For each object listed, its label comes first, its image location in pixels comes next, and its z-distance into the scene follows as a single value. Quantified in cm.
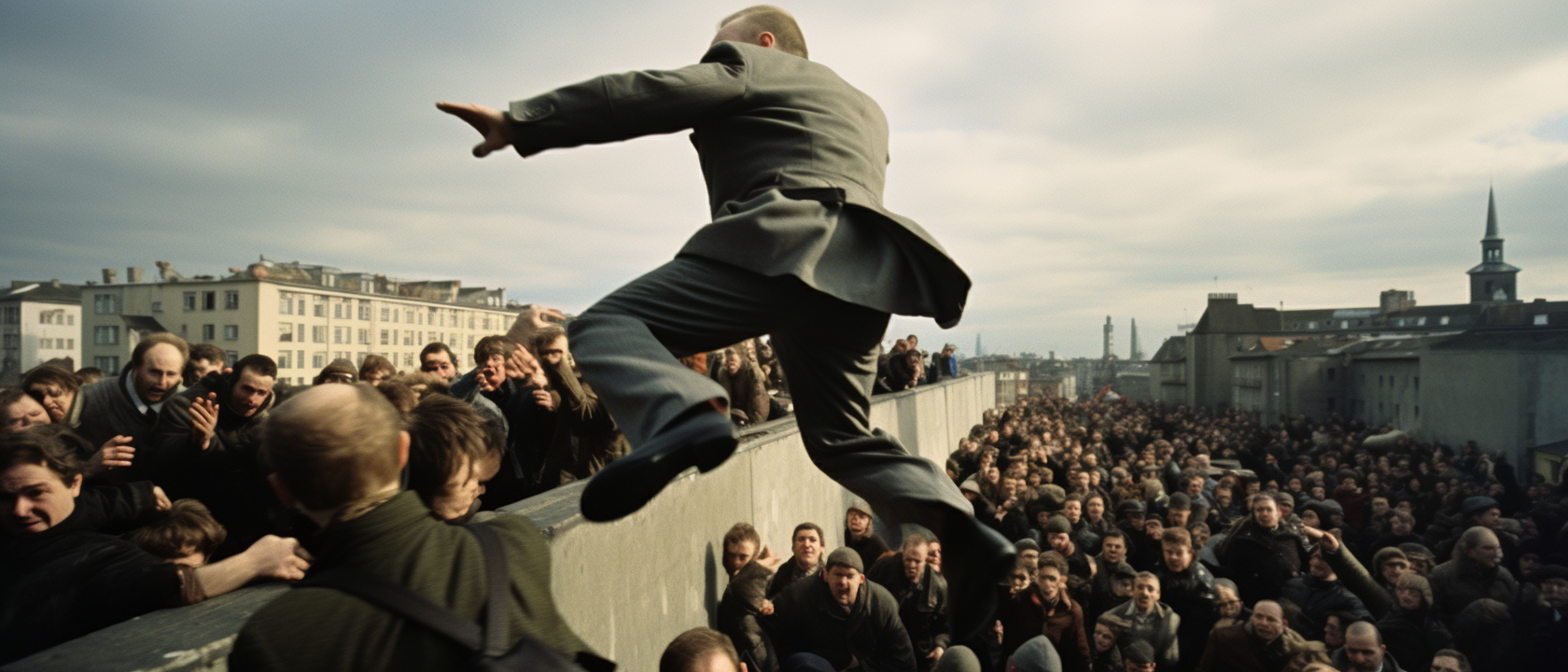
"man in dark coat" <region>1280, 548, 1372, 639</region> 695
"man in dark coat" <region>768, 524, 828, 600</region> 646
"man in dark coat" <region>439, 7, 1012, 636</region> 195
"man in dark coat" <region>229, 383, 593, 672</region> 156
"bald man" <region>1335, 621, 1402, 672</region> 596
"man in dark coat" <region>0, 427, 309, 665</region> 237
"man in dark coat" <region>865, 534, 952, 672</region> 657
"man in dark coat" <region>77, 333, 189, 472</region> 472
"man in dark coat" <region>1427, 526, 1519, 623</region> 767
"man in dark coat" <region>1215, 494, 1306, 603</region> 774
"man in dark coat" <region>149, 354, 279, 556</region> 395
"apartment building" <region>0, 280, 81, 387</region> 7719
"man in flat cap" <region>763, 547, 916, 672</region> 589
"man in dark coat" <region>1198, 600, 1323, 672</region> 604
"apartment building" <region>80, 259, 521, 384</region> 7475
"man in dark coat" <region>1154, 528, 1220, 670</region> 687
